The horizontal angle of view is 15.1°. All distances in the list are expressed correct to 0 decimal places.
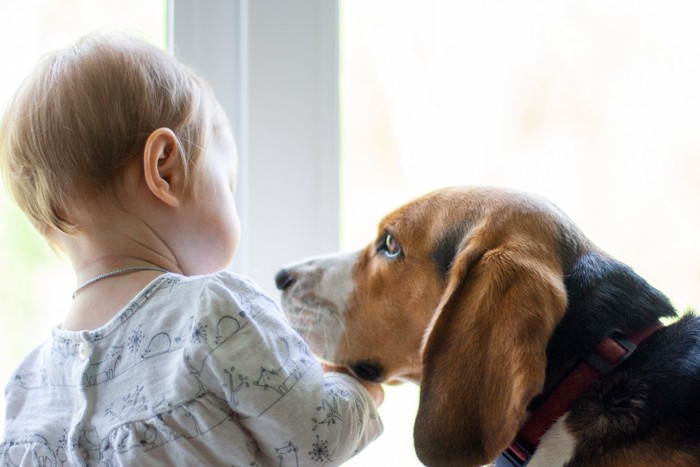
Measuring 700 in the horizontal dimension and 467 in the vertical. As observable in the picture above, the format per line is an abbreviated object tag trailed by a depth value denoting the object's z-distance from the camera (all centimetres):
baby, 153
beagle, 150
